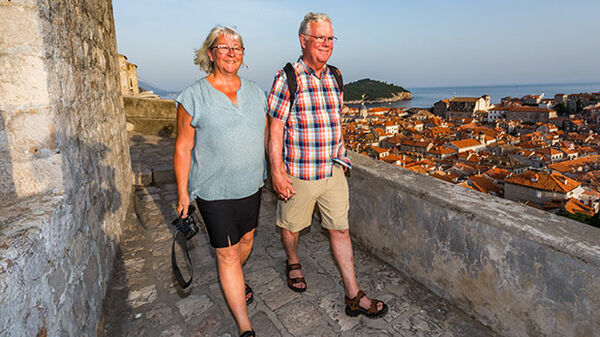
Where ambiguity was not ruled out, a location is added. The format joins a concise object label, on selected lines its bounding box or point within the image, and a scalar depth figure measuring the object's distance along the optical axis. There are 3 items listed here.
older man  1.90
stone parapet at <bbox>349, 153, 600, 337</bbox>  1.59
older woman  1.67
